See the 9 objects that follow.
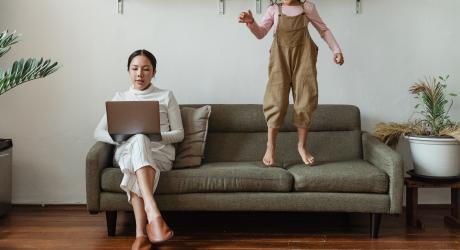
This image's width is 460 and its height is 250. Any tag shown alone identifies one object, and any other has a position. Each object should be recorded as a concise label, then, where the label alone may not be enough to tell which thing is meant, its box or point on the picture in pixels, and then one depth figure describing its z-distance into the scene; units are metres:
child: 2.82
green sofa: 2.58
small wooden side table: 2.89
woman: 2.42
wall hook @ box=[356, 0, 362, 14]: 3.34
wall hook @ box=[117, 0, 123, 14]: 3.34
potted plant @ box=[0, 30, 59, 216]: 2.38
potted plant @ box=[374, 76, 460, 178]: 2.87
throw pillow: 2.86
